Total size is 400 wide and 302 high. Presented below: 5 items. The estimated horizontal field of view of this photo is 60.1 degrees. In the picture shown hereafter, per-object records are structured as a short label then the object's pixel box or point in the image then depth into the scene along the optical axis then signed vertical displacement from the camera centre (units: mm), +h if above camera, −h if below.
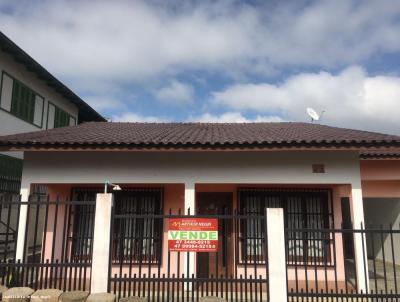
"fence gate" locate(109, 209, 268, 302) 8164 -534
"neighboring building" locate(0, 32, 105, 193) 10031 +4039
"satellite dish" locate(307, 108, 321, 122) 12453 +3874
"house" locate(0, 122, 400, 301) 6586 +861
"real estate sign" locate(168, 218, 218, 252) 5535 -176
